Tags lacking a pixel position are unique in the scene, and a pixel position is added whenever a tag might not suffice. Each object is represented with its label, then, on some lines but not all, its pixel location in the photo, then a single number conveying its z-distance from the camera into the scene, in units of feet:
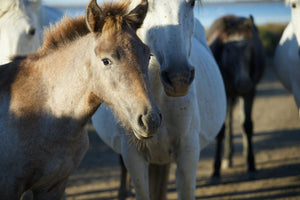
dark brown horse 34.30
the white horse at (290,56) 25.33
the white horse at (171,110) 15.17
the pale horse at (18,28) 23.02
